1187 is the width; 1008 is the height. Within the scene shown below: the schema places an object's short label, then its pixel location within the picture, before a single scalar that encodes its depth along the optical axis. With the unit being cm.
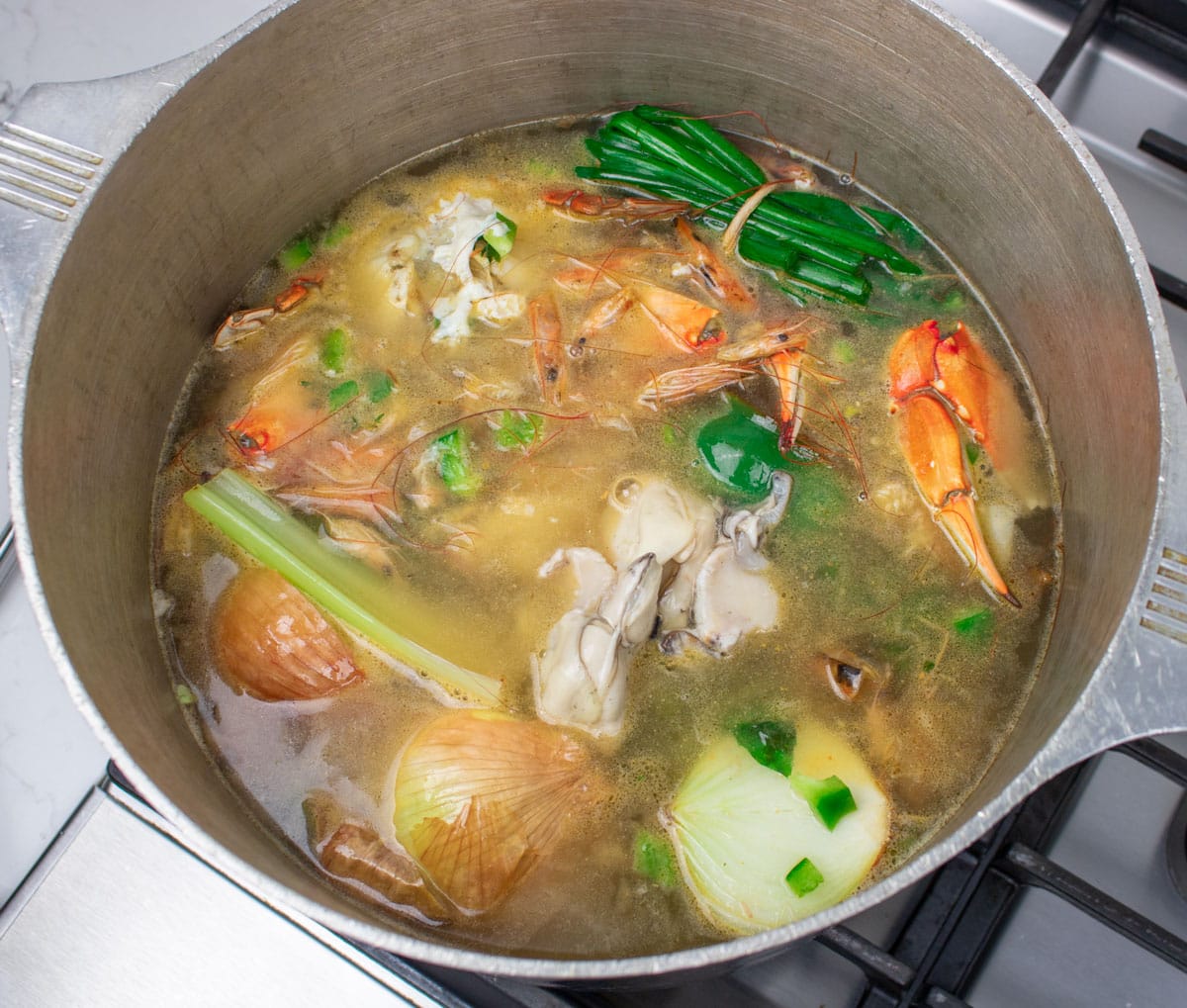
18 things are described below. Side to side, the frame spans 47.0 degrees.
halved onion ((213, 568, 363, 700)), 50
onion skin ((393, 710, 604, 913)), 47
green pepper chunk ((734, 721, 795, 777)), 48
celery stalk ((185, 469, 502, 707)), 50
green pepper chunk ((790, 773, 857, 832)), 47
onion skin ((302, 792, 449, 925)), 47
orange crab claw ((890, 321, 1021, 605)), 52
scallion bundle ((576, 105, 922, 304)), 56
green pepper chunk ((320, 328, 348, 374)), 54
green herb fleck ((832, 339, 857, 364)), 55
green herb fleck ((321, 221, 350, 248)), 58
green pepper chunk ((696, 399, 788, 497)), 52
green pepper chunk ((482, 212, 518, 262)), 56
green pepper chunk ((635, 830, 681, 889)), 47
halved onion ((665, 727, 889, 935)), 47
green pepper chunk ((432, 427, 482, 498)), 52
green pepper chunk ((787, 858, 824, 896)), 47
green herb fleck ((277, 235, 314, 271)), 58
